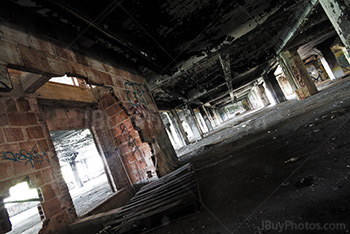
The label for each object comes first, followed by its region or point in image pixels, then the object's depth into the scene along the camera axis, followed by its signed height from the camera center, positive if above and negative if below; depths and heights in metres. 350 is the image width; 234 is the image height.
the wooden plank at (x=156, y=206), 2.11 -0.74
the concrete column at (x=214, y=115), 26.00 +0.39
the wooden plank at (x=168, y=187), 2.78 -0.76
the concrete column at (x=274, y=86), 14.82 +0.53
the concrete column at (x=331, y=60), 13.43 +0.61
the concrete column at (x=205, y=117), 20.01 +0.47
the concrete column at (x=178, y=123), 13.47 +0.78
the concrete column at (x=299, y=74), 9.28 +0.40
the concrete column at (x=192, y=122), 14.23 +0.46
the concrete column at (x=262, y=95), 21.23 +0.30
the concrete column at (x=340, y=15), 3.08 +0.88
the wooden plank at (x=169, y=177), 3.32 -0.76
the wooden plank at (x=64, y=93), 4.45 +2.44
